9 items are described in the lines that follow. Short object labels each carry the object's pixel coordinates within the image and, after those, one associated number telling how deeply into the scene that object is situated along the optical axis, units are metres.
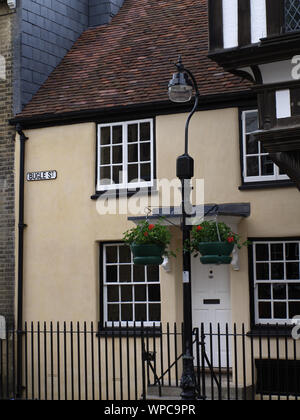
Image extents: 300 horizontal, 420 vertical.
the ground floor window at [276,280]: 12.18
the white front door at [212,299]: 12.68
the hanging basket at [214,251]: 9.92
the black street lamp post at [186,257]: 9.07
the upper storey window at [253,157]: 12.42
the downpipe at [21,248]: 13.62
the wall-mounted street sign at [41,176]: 14.00
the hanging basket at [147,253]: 10.31
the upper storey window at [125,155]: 13.45
